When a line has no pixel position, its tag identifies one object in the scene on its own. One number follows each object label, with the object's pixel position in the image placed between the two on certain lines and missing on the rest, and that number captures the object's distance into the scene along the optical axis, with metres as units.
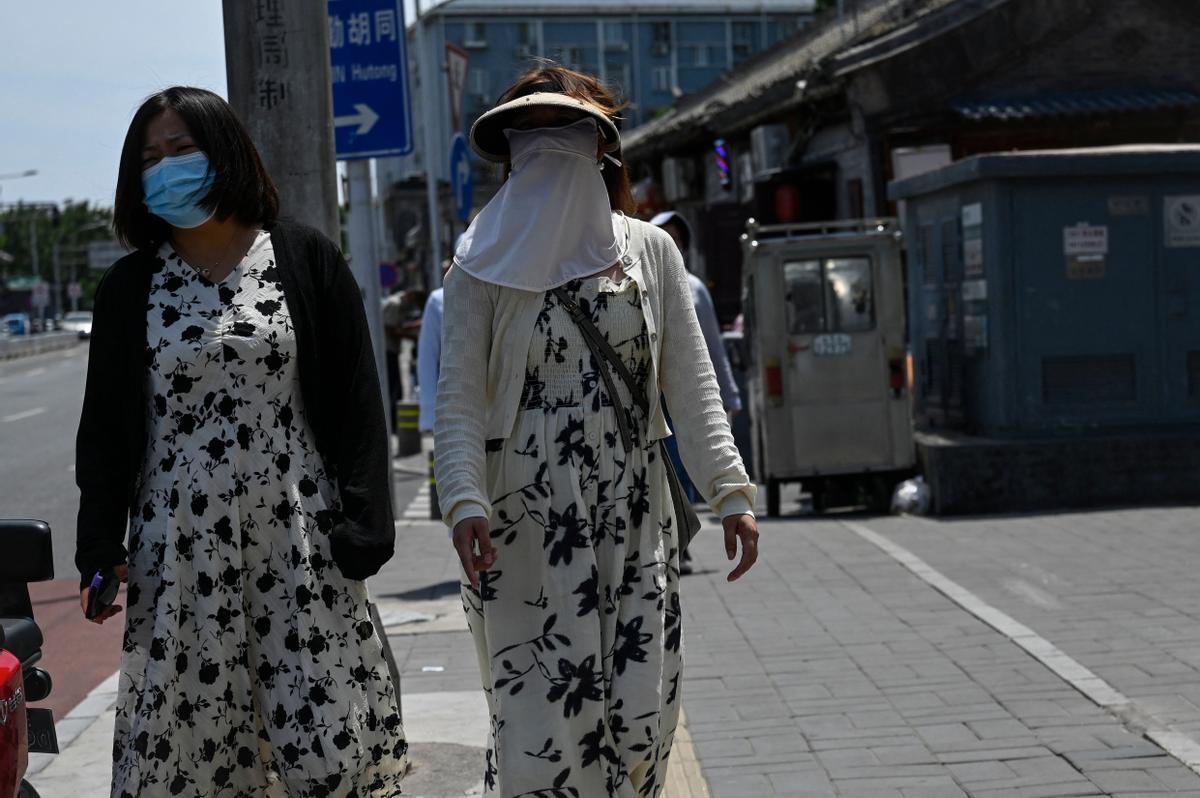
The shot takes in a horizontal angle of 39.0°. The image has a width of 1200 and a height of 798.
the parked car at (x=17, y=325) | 101.19
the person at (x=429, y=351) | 8.57
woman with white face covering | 3.60
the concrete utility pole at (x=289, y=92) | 5.50
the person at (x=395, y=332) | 20.80
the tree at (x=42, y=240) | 125.12
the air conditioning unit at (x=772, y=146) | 20.89
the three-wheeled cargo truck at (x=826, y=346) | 12.06
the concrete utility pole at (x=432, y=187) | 26.17
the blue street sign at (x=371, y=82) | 8.99
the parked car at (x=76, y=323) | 95.88
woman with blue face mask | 3.56
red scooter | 3.04
